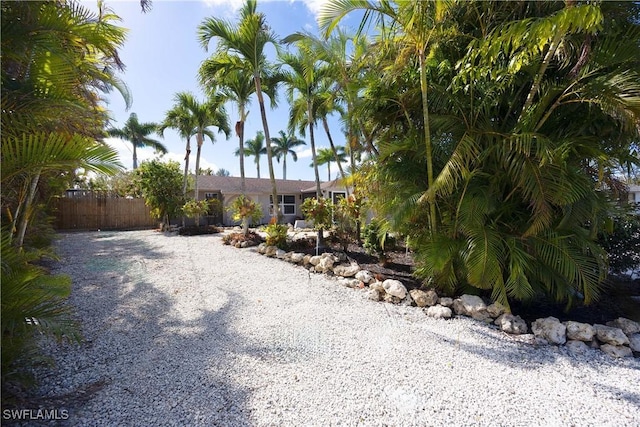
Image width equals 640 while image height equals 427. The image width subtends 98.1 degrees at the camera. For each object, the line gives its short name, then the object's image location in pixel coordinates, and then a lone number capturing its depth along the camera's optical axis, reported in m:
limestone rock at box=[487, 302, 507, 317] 3.99
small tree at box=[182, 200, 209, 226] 13.14
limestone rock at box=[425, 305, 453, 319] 4.20
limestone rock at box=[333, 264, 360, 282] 6.02
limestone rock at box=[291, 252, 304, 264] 7.27
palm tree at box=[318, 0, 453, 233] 3.97
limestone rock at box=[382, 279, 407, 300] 4.76
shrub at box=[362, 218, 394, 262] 6.87
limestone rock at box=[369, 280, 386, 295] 5.00
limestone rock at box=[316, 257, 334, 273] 6.45
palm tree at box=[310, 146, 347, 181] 24.84
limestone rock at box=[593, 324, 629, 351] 3.40
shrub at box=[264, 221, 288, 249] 8.45
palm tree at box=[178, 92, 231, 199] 13.74
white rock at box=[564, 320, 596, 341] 3.51
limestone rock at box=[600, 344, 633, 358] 3.30
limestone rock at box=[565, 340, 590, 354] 3.37
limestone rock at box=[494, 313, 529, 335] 3.77
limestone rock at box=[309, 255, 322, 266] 6.82
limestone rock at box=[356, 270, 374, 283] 5.57
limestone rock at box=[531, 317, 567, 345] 3.53
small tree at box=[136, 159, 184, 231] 13.63
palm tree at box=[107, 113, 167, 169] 24.80
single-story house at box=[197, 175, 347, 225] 18.98
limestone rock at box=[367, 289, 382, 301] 4.91
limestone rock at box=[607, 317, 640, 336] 3.60
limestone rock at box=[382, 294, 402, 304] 4.77
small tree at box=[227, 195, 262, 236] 9.92
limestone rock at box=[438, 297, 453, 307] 4.42
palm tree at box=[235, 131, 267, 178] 30.39
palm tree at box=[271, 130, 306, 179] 31.22
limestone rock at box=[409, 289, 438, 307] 4.52
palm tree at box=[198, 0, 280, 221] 8.08
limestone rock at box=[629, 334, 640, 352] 3.42
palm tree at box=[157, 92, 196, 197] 14.02
